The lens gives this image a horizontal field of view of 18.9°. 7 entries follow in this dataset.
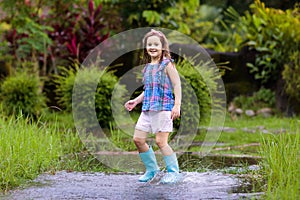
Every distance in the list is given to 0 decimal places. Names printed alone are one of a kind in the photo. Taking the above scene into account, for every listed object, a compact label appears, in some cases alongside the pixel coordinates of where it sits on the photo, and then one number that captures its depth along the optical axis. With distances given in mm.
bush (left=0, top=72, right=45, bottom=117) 13518
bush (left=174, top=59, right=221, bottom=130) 11154
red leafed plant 16757
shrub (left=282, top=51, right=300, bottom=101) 15177
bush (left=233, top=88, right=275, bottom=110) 16548
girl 6903
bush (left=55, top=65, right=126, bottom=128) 12094
